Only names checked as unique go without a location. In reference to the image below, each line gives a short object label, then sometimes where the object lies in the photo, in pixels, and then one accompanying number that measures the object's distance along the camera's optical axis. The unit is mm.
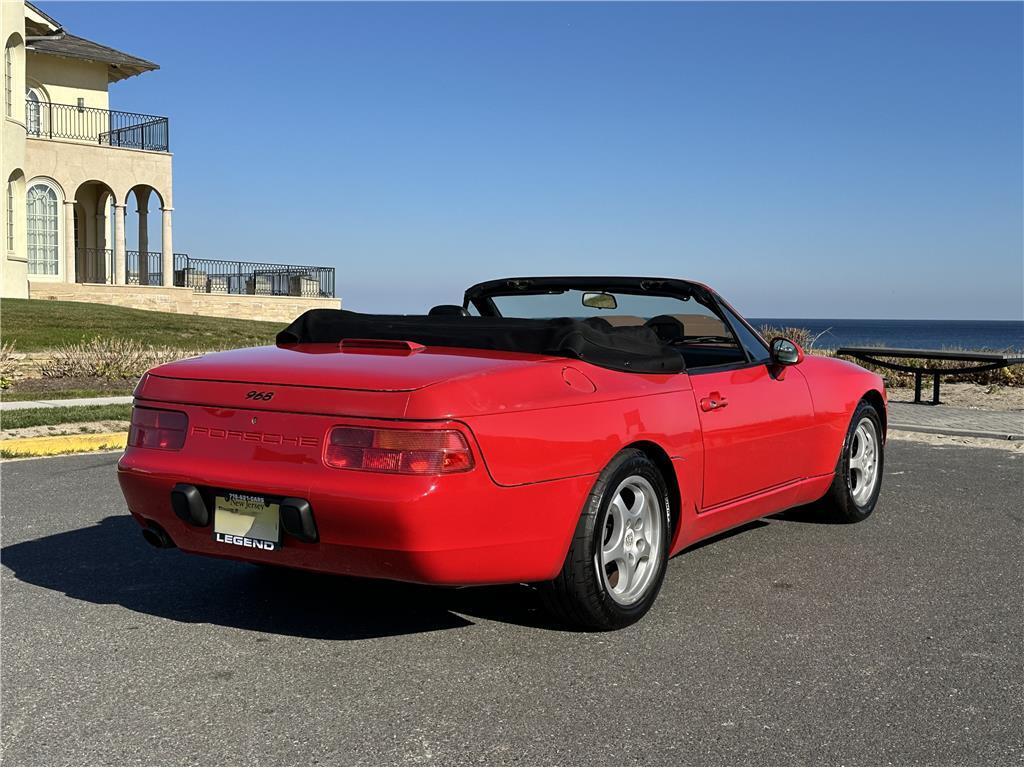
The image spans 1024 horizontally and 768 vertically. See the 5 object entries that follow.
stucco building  31703
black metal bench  14094
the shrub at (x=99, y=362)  14898
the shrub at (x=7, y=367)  13789
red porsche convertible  3889
